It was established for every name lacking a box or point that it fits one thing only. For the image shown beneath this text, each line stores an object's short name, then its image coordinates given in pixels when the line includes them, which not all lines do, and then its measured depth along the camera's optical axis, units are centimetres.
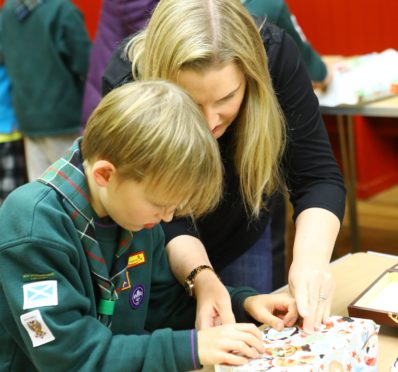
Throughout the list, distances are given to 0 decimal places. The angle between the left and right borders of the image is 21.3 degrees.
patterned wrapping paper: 147
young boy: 148
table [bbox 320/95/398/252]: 300
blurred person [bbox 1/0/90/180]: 370
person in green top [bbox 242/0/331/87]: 260
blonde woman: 174
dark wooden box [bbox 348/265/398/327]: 168
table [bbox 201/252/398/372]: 164
